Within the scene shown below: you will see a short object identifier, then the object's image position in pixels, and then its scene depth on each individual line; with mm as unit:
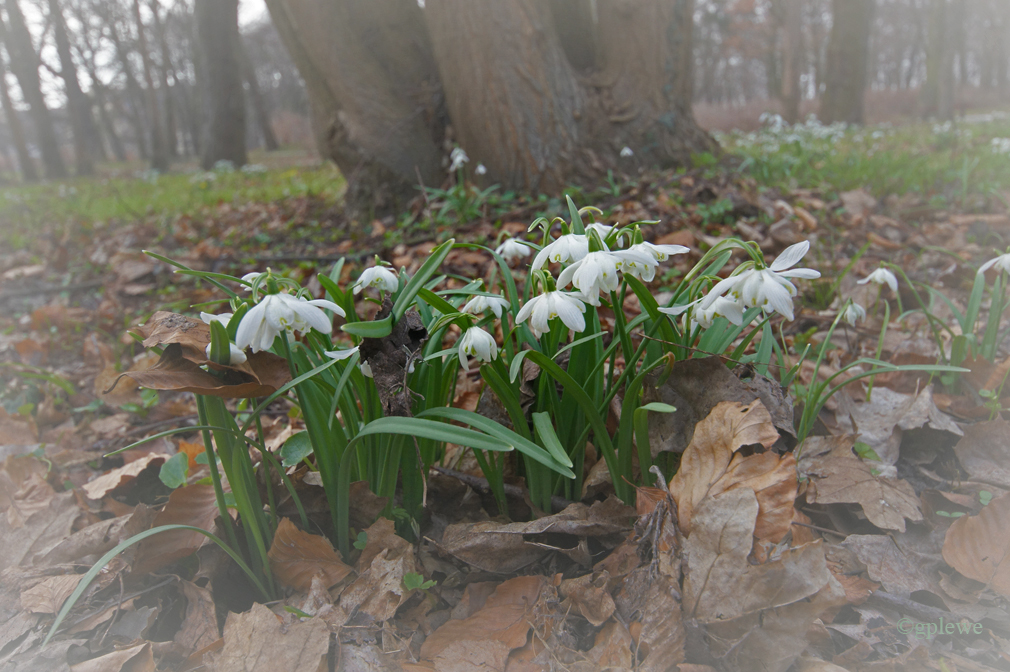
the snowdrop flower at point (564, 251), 328
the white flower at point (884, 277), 444
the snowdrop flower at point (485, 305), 364
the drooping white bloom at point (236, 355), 310
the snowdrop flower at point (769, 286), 304
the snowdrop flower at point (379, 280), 366
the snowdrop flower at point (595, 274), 309
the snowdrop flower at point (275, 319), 292
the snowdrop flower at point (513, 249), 431
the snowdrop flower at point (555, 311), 315
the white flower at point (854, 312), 442
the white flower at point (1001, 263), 424
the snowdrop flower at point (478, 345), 327
